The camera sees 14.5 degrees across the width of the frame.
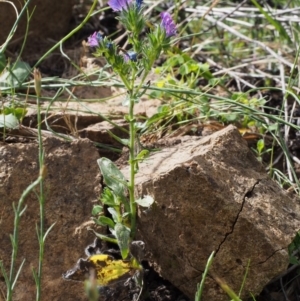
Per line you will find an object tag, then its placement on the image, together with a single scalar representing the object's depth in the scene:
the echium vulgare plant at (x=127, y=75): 1.31
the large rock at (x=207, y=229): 1.35
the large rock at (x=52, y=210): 1.36
